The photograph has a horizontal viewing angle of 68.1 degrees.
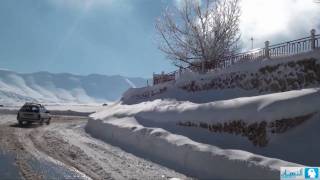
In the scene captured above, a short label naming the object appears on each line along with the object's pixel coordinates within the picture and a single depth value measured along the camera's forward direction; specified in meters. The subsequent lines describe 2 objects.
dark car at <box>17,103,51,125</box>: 17.44
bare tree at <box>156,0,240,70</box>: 21.42
